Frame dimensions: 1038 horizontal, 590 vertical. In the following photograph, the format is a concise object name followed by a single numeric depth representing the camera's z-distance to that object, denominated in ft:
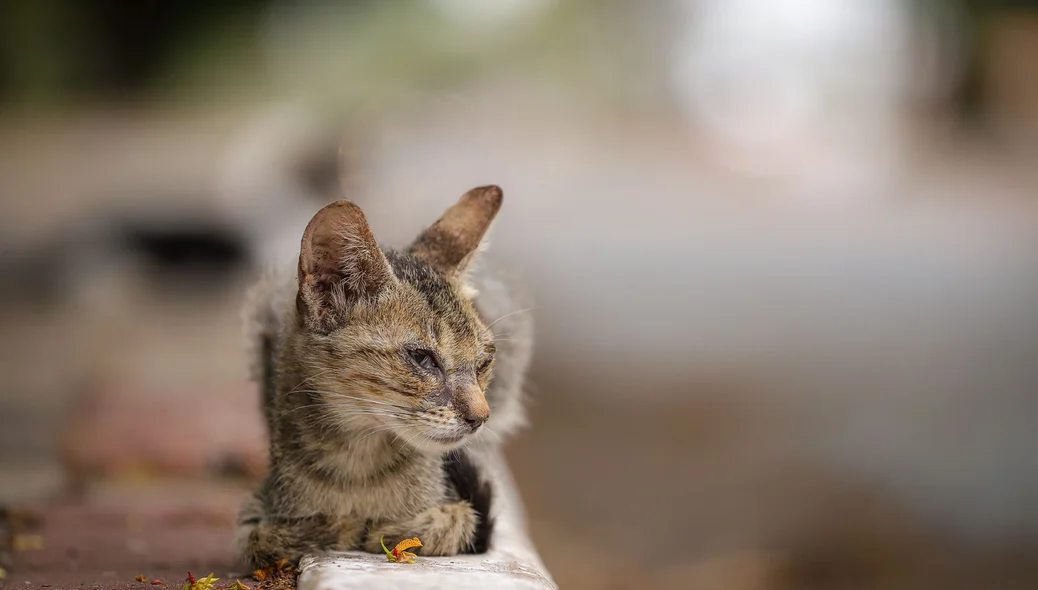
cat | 9.06
